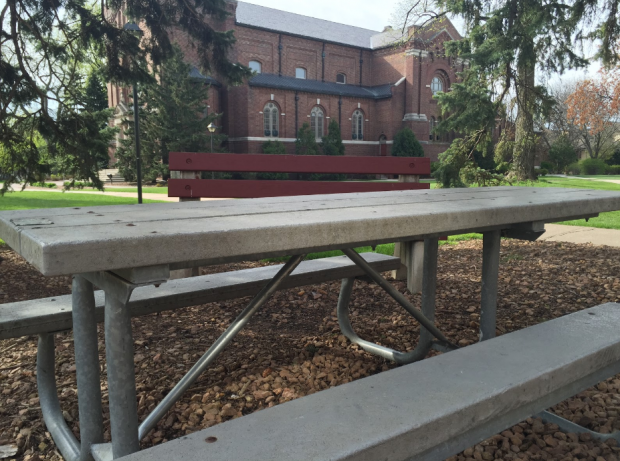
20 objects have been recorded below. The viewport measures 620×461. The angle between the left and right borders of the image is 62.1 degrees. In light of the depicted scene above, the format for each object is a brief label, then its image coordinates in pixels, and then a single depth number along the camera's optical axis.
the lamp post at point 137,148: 11.21
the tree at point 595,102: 30.91
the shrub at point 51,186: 21.62
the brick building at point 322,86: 31.50
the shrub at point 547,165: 36.64
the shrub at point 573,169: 38.16
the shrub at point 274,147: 29.20
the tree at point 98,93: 35.12
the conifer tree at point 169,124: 24.28
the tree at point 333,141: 32.31
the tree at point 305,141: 31.75
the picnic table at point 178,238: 1.15
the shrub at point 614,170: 39.22
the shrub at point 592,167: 38.47
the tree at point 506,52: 7.32
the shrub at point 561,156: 37.59
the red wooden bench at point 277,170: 4.40
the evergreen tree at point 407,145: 34.59
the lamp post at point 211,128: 24.83
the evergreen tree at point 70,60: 5.29
